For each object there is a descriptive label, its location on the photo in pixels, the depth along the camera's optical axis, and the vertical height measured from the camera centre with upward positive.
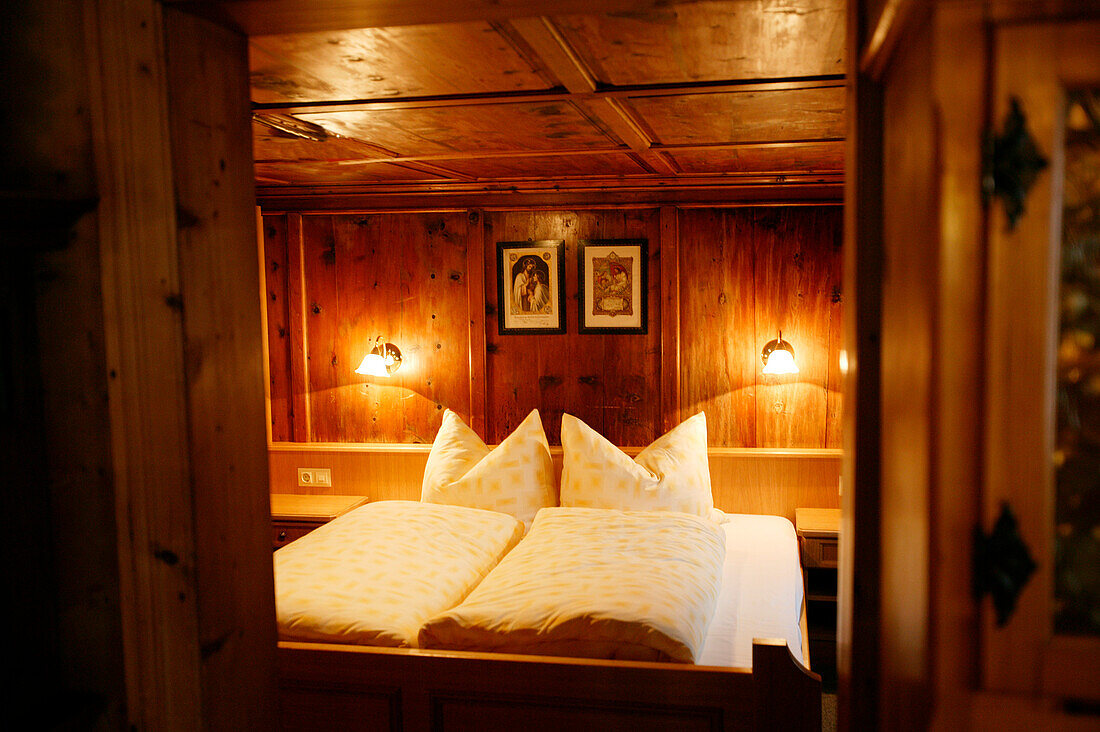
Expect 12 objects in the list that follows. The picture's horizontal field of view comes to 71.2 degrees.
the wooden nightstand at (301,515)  4.09 -0.96
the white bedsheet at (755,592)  2.55 -1.04
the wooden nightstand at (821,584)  3.68 -1.27
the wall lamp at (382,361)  4.30 -0.15
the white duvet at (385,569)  2.41 -0.88
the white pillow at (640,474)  3.74 -0.72
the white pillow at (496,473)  3.86 -0.72
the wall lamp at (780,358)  3.97 -0.16
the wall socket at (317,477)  4.51 -0.83
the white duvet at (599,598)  2.21 -0.86
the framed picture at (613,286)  4.17 +0.24
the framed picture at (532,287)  4.24 +0.25
